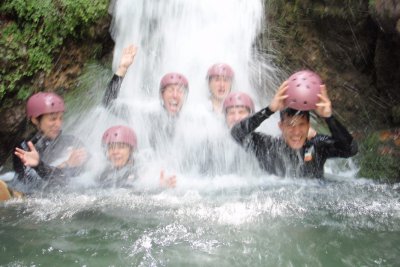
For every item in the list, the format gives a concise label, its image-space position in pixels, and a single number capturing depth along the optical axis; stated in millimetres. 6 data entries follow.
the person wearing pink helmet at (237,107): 5105
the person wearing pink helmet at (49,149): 5012
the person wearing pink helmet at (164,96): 5469
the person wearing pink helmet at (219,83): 5805
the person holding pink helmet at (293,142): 4312
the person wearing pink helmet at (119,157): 4844
